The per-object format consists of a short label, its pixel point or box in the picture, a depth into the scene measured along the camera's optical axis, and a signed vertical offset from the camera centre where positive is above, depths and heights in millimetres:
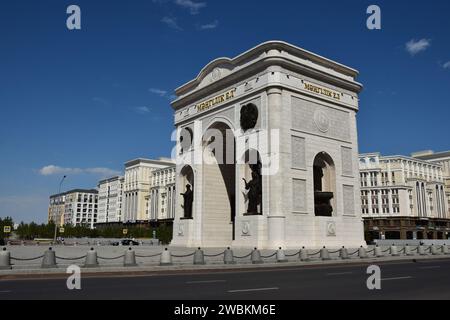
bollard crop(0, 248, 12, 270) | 18628 -1333
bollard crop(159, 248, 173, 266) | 22703 -1516
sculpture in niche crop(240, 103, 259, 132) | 37969 +10081
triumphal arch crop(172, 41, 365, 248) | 35625 +7073
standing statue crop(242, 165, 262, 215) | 36250 +3093
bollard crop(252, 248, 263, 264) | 25125 -1558
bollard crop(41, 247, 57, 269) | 19641 -1400
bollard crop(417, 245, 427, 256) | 36594 -1853
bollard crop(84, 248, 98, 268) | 20328 -1446
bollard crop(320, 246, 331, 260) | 28284 -1618
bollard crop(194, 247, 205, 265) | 23422 -1559
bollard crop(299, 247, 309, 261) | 27434 -1637
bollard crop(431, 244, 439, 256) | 36969 -1871
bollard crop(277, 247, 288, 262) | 26594 -1643
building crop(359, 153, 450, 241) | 105375 +7790
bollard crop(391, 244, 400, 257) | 34238 -1726
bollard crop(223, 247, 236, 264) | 23969 -1591
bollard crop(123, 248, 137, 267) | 21359 -1516
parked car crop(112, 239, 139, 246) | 63344 -1944
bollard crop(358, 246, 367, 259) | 30456 -1686
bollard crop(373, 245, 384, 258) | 32169 -1769
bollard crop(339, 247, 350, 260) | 29200 -1676
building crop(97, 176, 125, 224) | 174125 +12615
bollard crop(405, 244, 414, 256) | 36144 -1921
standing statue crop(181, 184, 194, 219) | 45531 +2919
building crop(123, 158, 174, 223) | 153125 +15181
